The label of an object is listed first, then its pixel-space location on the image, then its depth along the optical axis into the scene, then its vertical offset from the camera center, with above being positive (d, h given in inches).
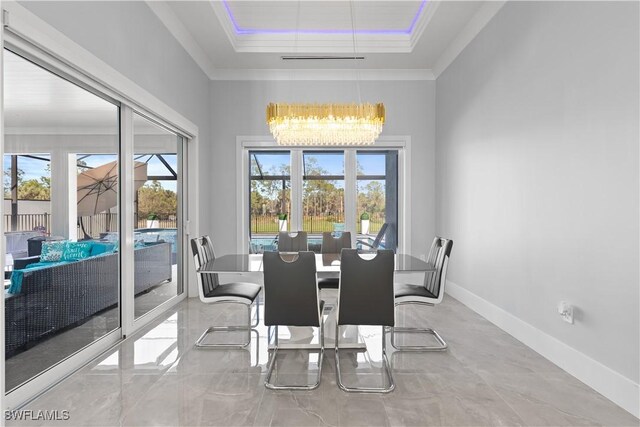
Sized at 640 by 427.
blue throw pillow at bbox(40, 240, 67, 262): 89.0 -10.8
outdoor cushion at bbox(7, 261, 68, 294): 78.7 -15.9
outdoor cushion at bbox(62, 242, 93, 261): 97.4 -11.9
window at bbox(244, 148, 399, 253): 204.4 +13.1
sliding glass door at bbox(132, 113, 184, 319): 131.0 -1.2
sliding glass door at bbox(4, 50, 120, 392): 79.5 -1.7
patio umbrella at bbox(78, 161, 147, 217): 102.9 +7.3
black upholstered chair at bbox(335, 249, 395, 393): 88.9 -21.6
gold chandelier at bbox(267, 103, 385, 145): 132.6 +36.9
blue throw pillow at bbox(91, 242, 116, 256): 107.7 -12.2
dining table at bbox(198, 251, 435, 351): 99.8 -18.0
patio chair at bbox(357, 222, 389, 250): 206.1 -18.2
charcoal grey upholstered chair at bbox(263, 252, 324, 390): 89.4 -21.9
